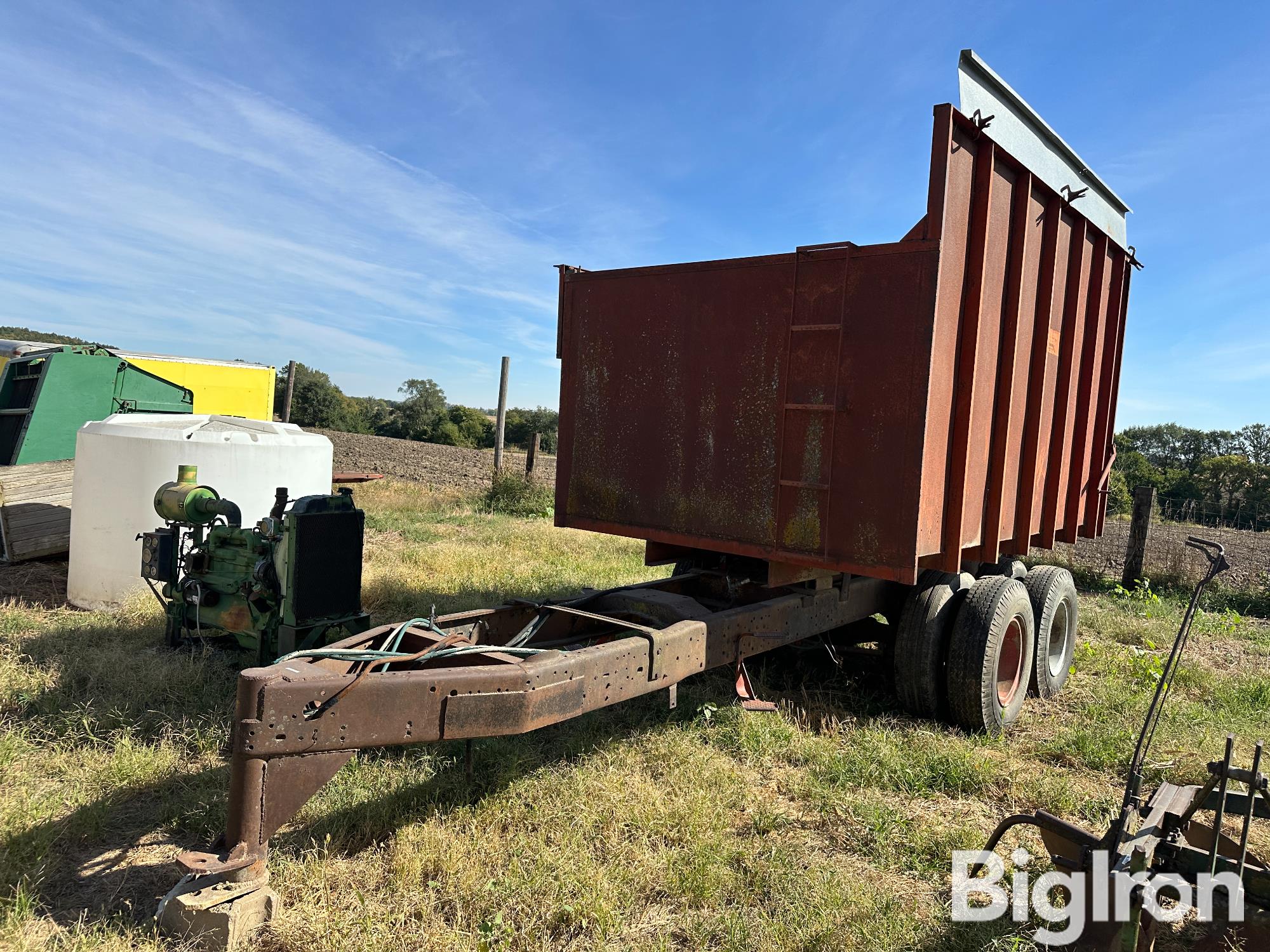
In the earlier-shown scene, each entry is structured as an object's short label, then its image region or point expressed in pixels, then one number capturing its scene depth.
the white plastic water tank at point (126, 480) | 5.76
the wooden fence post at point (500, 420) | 13.95
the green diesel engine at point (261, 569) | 4.16
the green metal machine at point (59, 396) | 7.84
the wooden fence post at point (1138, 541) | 9.87
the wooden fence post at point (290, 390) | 18.50
